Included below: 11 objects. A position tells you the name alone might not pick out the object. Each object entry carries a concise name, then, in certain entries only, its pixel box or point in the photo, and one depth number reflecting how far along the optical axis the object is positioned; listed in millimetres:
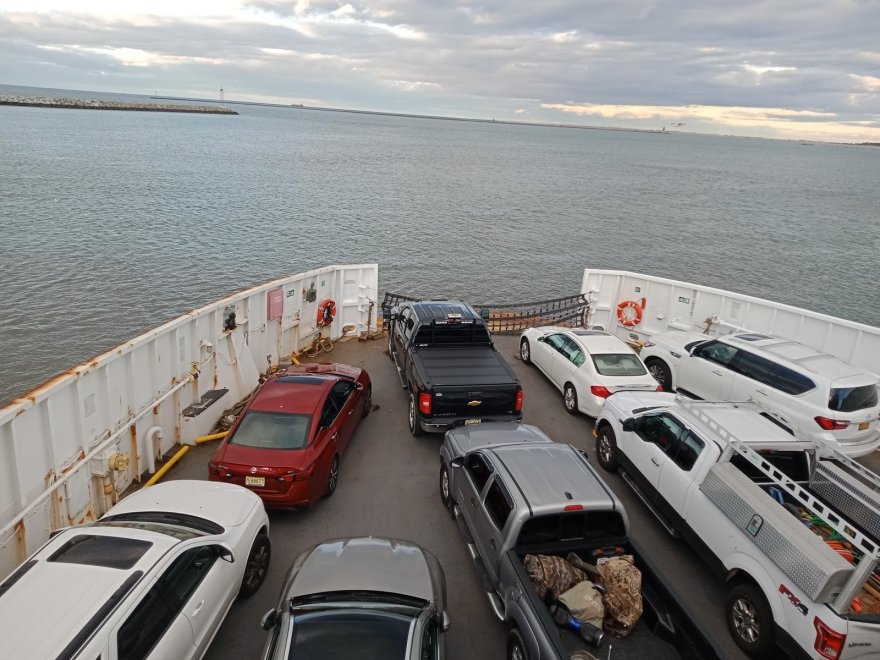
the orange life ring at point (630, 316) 15297
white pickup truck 4969
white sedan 10570
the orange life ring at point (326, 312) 13727
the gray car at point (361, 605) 4305
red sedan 7215
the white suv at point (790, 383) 8967
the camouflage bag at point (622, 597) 5152
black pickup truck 9203
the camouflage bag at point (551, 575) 5434
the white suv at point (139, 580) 4020
